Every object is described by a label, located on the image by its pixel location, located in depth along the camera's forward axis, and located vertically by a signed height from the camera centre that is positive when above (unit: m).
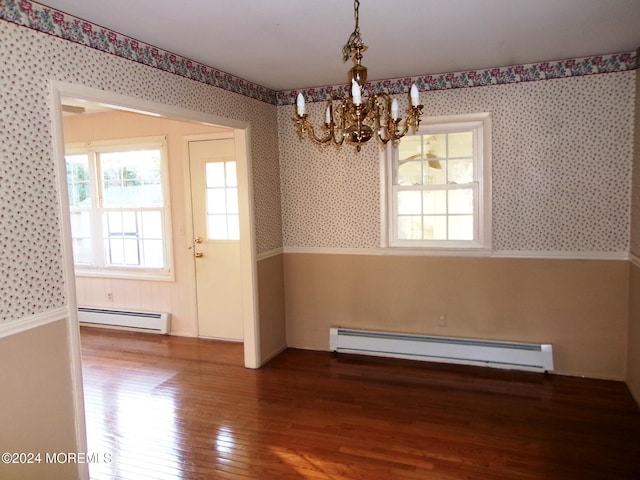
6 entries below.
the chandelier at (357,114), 2.08 +0.39
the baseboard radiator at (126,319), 5.50 -1.32
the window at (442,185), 4.25 +0.12
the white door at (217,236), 5.06 -0.34
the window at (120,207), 5.46 +0.00
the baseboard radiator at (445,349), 4.11 -1.36
